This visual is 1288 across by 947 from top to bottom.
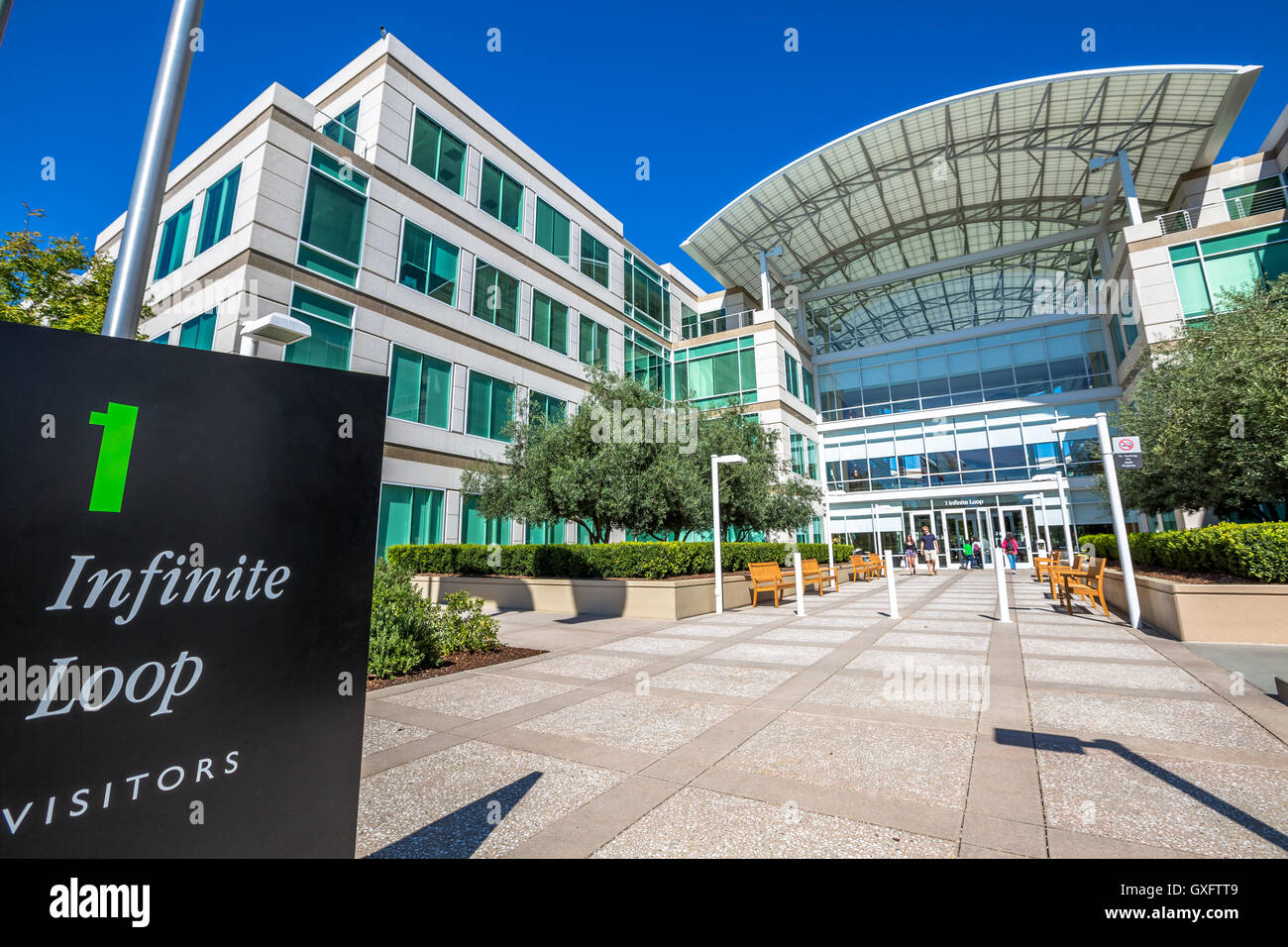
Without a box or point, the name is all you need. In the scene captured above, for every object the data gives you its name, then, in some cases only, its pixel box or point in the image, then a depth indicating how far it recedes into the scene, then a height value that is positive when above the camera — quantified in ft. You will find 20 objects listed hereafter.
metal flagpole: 13.14 +9.79
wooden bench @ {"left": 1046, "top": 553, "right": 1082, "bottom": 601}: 39.44 -1.42
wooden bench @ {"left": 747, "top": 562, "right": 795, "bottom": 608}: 43.96 -1.83
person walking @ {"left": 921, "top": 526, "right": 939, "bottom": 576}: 86.70 +0.31
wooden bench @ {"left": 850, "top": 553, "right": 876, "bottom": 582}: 68.64 -1.58
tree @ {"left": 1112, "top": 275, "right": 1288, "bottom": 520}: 33.55 +8.20
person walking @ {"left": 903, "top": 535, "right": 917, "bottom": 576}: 90.22 -0.34
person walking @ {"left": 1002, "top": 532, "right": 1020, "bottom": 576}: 94.91 +0.53
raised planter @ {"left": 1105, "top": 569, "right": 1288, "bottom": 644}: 23.65 -2.76
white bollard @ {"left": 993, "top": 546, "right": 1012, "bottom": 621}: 33.51 -2.24
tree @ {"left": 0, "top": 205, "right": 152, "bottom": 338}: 46.65 +23.35
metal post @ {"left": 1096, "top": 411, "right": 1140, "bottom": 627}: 29.77 +1.33
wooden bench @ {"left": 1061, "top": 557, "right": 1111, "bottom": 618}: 34.90 -2.27
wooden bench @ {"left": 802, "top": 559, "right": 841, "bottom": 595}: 52.37 -1.87
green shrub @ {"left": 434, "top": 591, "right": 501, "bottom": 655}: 24.71 -3.10
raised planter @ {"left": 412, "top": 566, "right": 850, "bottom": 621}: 38.34 -2.75
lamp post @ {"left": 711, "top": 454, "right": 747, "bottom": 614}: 40.50 +3.92
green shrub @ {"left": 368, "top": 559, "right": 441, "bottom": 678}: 21.53 -2.78
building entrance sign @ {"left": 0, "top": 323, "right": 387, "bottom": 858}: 4.91 -0.34
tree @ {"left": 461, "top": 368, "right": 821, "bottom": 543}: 42.98 +6.96
